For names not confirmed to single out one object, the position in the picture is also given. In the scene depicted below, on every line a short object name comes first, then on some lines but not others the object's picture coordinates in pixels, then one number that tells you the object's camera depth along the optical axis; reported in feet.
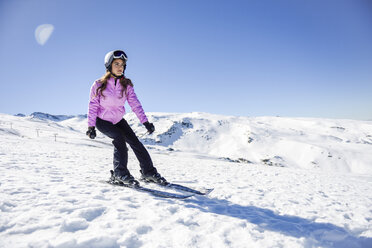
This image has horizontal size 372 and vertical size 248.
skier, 13.96
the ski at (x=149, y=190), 12.32
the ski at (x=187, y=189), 13.94
